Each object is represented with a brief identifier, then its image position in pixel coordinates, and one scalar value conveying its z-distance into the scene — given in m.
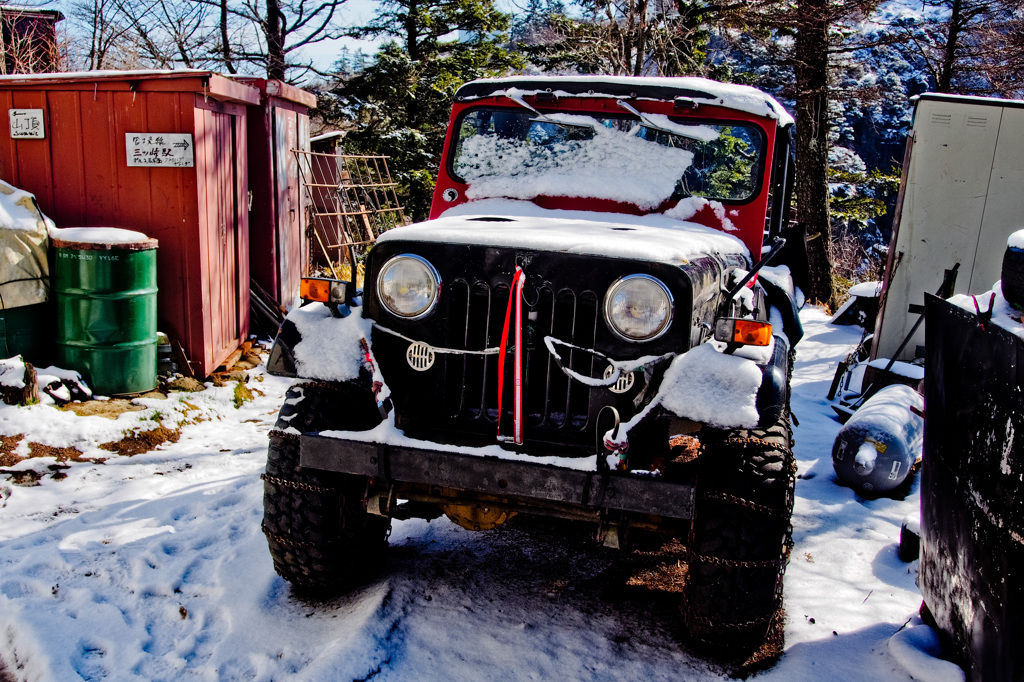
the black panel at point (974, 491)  2.25
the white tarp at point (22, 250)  5.43
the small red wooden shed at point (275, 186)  7.80
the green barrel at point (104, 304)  5.57
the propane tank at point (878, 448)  4.73
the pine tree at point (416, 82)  14.45
